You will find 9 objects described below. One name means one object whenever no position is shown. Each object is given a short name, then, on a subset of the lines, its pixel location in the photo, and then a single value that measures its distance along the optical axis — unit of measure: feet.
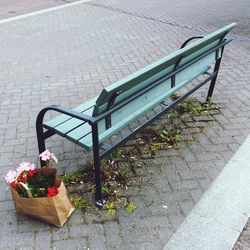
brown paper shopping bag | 8.55
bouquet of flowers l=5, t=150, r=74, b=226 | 8.58
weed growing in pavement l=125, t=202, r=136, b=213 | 9.74
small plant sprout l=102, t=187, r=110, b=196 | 10.23
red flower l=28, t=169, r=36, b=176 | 9.14
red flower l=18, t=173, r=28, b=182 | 8.96
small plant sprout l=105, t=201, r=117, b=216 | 9.63
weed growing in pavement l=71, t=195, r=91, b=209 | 9.83
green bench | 8.61
